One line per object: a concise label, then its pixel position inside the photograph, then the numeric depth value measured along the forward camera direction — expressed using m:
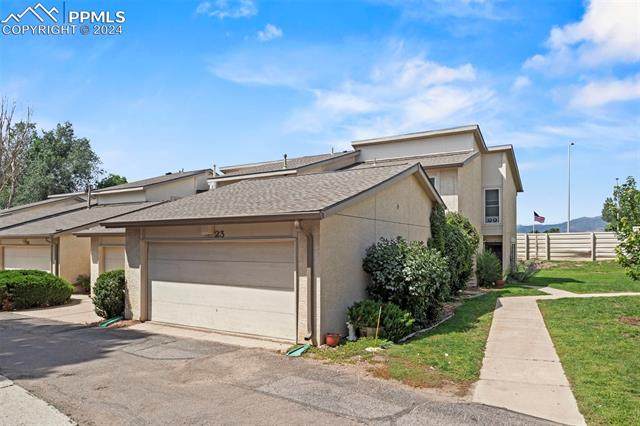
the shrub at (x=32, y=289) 14.63
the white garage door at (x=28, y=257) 19.30
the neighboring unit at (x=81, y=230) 17.14
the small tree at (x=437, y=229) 15.45
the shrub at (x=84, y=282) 18.95
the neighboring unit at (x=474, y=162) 20.67
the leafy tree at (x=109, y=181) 47.40
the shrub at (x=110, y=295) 11.95
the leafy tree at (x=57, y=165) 42.34
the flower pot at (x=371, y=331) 8.88
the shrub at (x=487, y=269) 20.20
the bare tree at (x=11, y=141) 31.84
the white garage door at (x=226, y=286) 9.16
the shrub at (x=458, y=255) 16.25
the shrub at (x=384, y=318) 8.88
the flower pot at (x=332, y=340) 8.42
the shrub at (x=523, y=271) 22.69
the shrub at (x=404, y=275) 9.87
